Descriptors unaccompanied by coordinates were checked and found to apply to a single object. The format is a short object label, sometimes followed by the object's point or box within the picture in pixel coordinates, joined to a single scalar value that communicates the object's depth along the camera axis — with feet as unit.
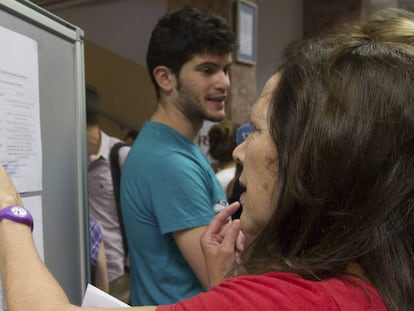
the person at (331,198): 1.85
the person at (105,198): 6.98
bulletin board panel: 2.99
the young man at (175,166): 3.79
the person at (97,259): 5.27
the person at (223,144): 8.31
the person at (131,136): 11.82
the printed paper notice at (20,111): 2.61
